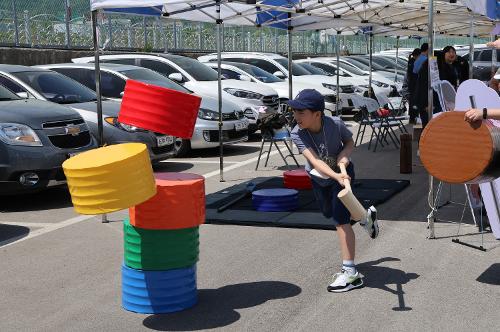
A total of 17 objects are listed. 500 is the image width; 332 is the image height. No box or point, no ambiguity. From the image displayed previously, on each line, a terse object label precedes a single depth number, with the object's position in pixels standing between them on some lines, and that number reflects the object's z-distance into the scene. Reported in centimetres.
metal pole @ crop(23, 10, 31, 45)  1952
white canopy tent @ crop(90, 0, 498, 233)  1039
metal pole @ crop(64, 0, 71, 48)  2111
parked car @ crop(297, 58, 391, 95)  2472
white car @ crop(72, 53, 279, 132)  1659
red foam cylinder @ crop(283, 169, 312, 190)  1086
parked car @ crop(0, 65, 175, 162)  1177
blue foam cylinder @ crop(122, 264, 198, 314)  575
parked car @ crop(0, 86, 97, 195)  959
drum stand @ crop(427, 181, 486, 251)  751
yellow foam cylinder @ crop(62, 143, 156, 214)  524
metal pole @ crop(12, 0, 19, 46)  1927
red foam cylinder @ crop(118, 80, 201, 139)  681
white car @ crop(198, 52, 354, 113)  2203
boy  620
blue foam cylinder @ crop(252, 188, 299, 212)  934
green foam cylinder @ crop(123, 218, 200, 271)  569
